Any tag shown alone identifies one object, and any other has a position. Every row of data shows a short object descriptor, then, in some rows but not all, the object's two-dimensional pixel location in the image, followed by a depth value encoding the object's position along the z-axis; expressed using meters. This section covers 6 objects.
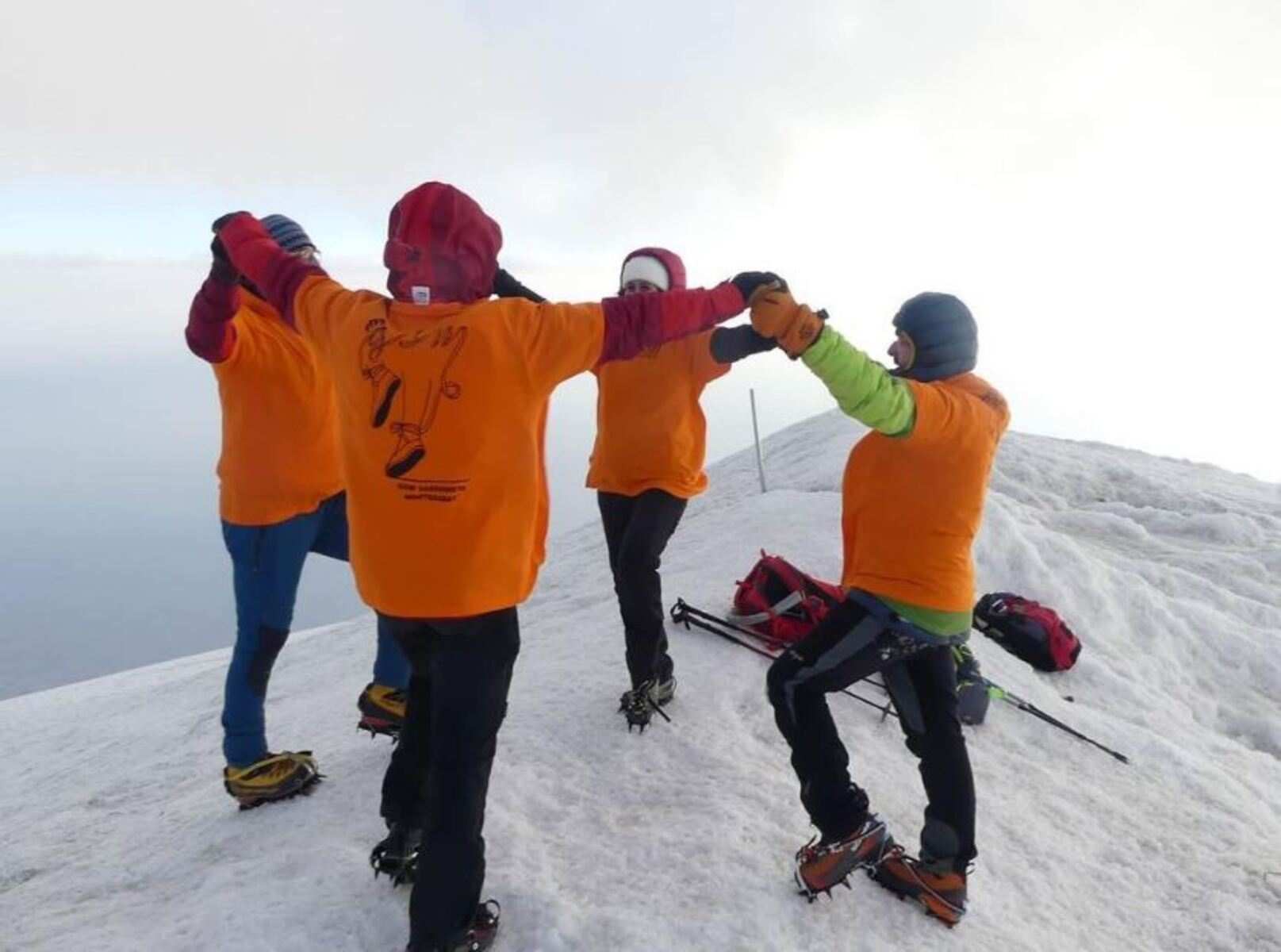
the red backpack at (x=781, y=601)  6.56
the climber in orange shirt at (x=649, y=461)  5.07
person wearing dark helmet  3.55
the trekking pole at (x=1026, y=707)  6.08
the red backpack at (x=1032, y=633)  7.48
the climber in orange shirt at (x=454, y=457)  2.70
